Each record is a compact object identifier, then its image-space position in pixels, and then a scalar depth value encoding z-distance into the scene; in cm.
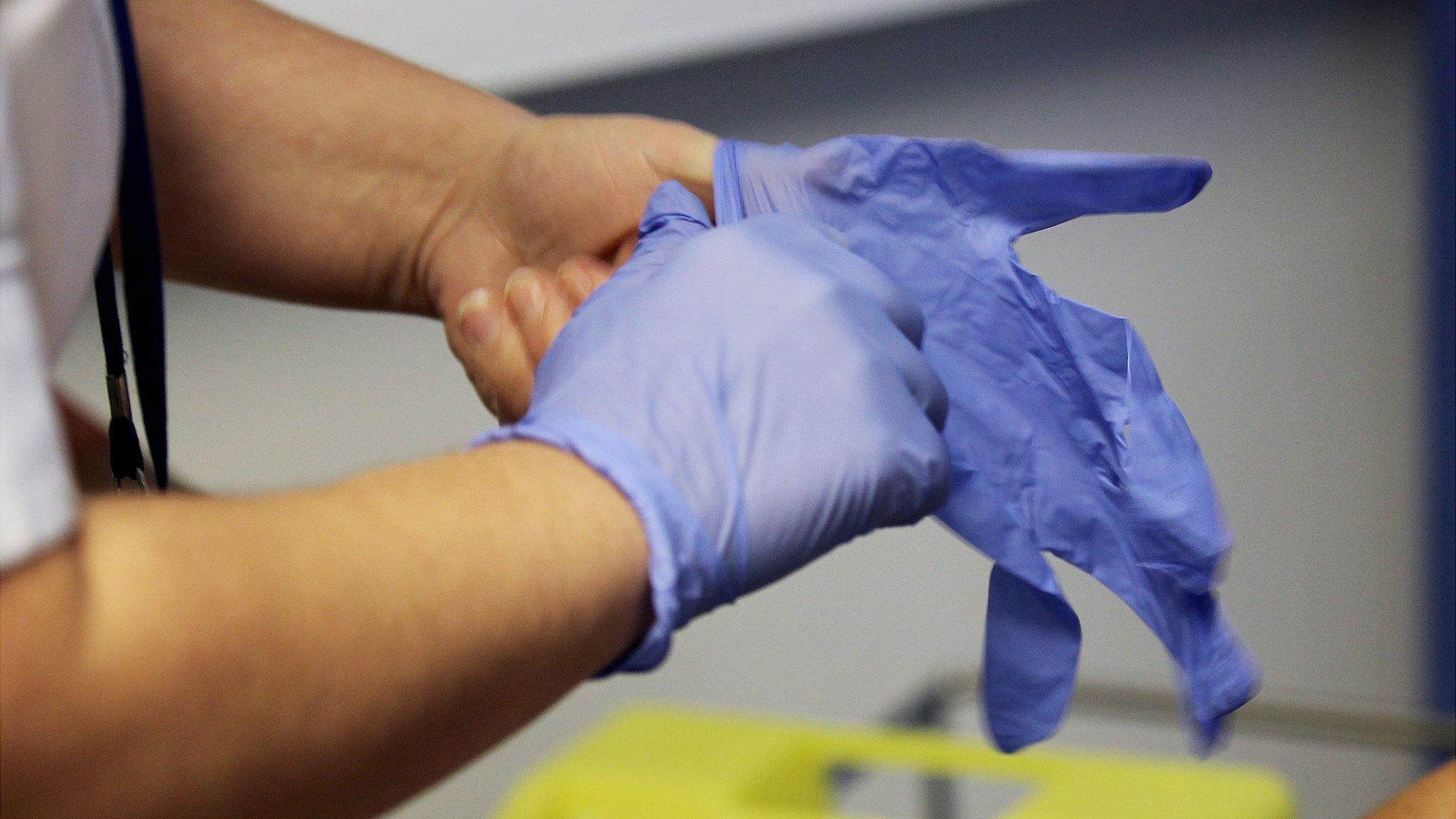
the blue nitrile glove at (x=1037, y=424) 124
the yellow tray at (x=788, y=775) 162
